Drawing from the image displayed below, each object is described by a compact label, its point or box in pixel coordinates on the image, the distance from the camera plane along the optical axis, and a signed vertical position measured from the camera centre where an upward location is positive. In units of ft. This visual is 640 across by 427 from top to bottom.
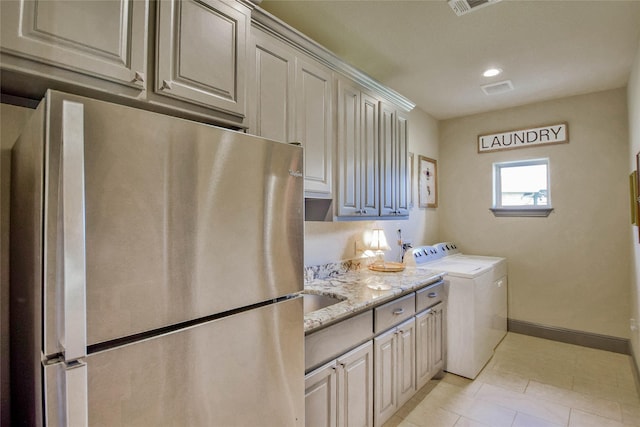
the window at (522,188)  11.60 +0.95
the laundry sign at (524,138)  11.09 +2.76
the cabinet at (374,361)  4.86 -2.75
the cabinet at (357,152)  6.70 +1.39
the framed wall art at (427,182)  12.38 +1.27
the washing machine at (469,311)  8.61 -2.77
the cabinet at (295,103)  5.01 +1.93
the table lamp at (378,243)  9.16 -0.83
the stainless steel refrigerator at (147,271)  2.30 -0.50
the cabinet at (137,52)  2.77 +1.68
